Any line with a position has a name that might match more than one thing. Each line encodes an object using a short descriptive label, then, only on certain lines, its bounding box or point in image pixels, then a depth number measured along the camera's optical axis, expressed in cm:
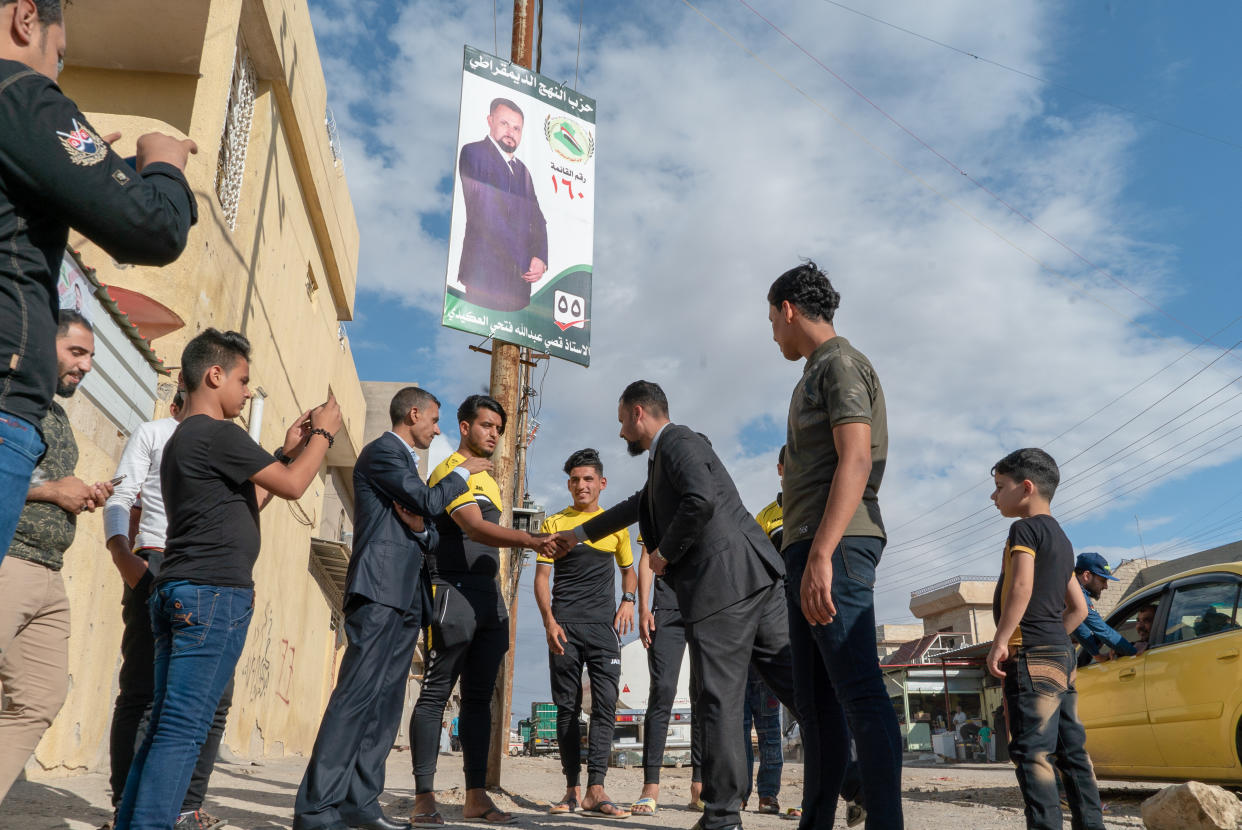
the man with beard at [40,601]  290
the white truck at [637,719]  1540
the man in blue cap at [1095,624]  601
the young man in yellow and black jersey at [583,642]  539
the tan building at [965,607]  3762
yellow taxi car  544
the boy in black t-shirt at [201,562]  267
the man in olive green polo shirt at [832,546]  278
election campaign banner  787
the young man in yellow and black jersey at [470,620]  445
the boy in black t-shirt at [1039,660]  365
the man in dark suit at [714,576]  335
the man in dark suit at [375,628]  363
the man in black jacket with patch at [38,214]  167
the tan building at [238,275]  641
